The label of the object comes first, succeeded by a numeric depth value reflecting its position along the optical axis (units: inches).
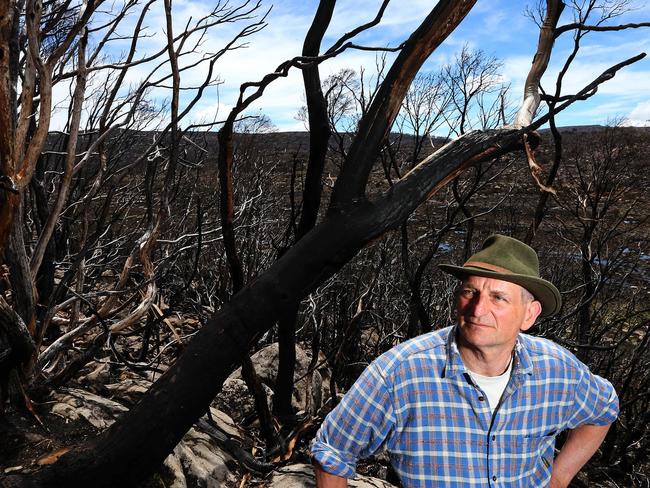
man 63.9
